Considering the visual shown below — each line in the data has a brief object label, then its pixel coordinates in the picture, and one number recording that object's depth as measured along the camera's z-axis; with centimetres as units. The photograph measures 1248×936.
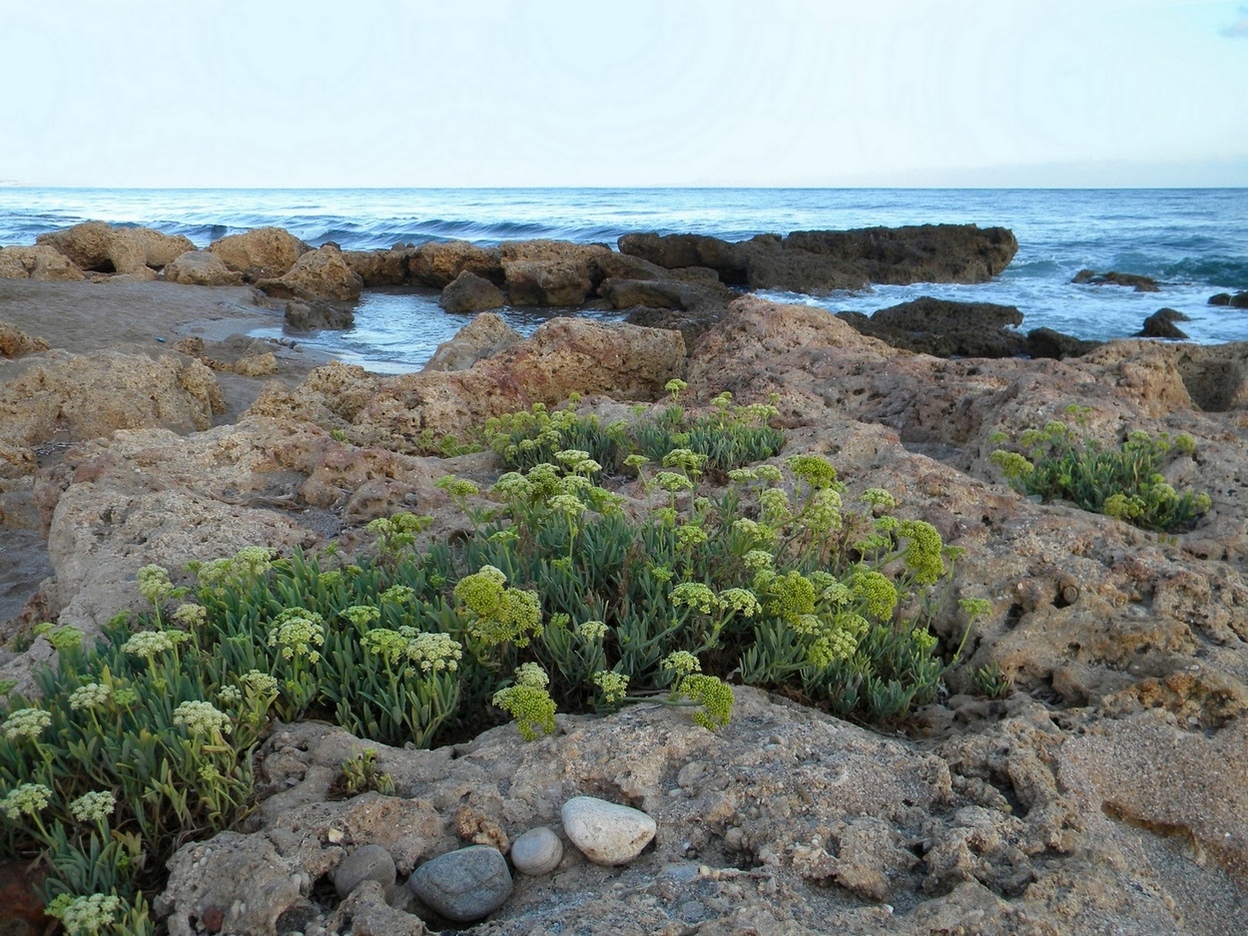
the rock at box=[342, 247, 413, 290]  2542
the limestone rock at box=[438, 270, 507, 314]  2095
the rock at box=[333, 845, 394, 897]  241
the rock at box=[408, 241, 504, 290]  2408
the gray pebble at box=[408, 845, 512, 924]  234
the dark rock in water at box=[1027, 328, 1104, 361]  1431
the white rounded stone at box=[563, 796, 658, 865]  251
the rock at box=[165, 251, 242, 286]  2106
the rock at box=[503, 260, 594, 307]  2131
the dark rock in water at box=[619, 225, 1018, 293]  2384
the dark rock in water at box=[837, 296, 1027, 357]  1506
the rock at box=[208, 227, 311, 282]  2428
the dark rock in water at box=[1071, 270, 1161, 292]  2569
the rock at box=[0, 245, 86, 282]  1838
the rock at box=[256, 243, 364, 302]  2128
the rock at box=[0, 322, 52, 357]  970
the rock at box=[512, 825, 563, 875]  248
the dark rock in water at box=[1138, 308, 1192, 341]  1773
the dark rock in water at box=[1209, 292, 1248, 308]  2198
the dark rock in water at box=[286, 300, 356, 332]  1712
